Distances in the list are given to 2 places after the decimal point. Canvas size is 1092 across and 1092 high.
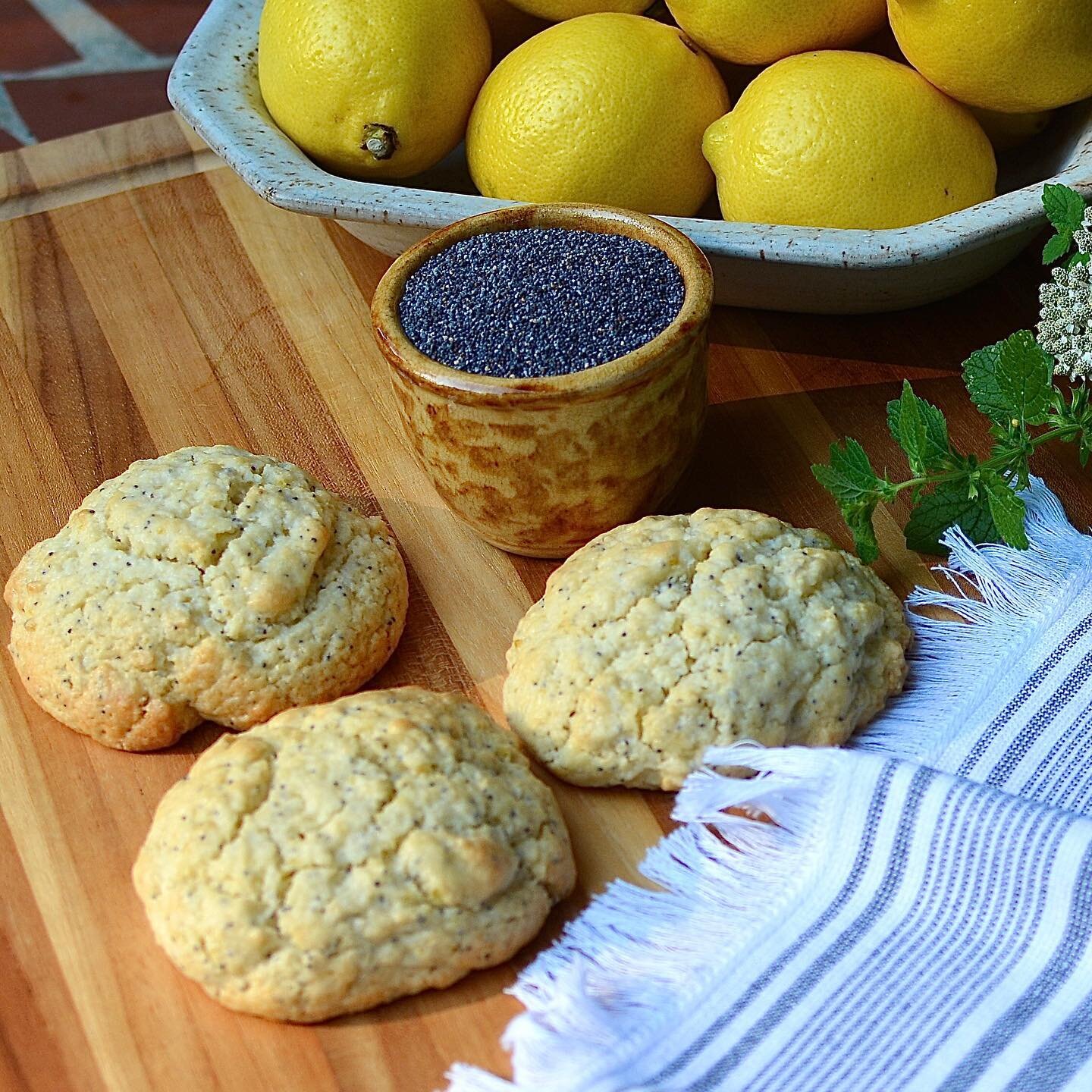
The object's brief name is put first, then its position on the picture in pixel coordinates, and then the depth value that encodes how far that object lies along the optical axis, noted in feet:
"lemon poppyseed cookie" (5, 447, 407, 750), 2.01
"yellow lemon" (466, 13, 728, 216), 2.18
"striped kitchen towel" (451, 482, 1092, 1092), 1.84
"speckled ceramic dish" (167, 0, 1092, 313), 2.11
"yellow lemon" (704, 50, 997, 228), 2.13
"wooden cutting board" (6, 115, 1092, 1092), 1.89
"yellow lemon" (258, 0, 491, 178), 2.22
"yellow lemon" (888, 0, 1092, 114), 2.10
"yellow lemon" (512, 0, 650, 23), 2.28
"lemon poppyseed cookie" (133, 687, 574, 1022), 1.86
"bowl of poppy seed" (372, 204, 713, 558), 2.03
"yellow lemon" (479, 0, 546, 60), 2.34
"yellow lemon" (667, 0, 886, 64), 2.19
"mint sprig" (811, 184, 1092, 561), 2.03
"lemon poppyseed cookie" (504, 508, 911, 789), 1.95
